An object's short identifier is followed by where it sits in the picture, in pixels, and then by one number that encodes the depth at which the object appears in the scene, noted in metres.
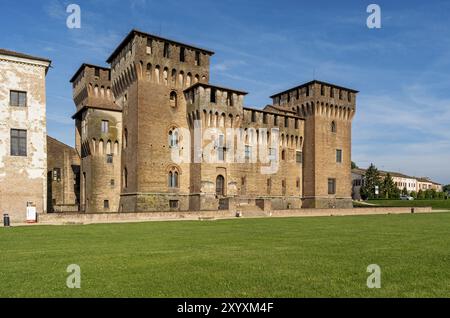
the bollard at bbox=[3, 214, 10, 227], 23.33
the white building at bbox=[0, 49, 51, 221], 27.66
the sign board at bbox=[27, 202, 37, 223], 25.58
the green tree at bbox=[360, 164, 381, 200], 88.38
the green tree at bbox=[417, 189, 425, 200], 90.89
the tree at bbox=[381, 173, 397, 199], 89.06
